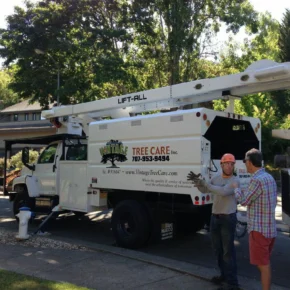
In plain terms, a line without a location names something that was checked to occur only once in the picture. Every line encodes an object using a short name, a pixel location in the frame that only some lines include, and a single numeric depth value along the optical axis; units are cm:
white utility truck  647
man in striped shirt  436
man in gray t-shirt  489
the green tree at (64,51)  1723
